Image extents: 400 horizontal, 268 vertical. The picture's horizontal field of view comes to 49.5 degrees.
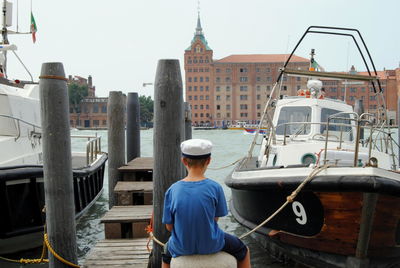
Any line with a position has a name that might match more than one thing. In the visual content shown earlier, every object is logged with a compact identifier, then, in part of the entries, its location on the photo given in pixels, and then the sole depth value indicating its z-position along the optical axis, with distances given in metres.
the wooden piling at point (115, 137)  8.99
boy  3.33
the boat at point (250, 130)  72.02
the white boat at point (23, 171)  7.37
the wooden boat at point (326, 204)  5.85
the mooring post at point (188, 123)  11.50
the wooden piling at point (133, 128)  11.15
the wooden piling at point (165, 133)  4.99
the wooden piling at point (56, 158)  5.36
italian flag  14.60
